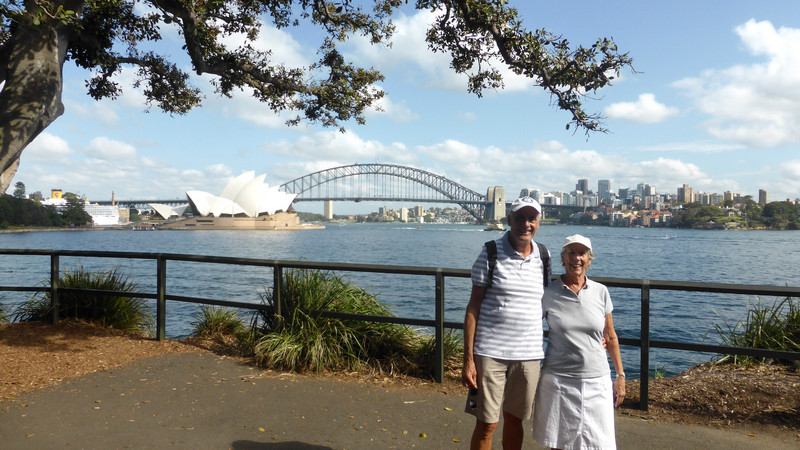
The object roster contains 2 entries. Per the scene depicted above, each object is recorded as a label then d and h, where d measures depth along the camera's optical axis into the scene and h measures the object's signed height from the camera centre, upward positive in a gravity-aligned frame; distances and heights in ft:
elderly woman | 9.05 -2.43
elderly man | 9.68 -1.94
